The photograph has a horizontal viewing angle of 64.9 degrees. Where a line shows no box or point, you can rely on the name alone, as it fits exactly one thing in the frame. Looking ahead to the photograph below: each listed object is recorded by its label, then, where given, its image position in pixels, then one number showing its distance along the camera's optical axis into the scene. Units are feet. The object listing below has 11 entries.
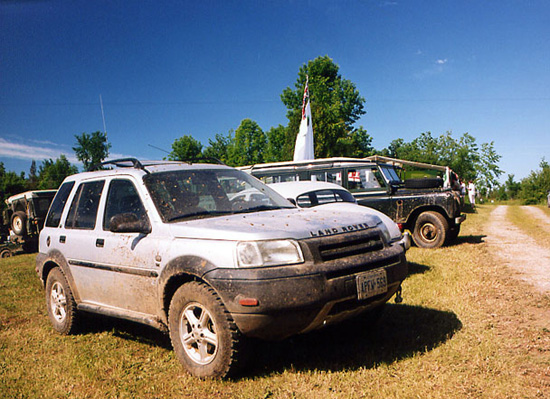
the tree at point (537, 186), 193.67
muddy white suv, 10.00
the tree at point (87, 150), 288.71
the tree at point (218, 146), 227.40
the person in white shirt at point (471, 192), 94.73
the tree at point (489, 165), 191.93
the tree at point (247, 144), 195.11
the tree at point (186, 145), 214.90
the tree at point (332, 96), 128.35
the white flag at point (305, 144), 52.60
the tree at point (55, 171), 305.90
